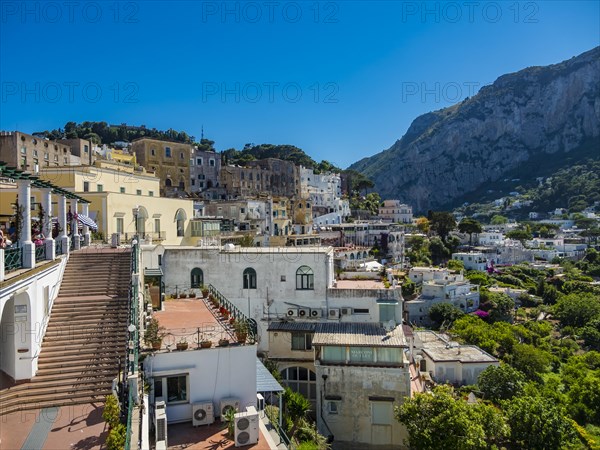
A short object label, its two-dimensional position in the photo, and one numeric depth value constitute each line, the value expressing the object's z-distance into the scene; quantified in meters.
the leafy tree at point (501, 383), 27.69
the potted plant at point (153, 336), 11.51
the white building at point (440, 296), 52.72
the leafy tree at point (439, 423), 16.50
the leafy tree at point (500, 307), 54.00
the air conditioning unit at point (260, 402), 12.45
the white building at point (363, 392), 18.50
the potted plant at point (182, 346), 11.48
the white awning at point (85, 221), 18.48
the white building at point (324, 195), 77.81
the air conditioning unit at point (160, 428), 9.45
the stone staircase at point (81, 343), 9.80
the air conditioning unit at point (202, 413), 11.24
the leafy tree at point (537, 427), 21.06
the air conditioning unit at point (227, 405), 11.53
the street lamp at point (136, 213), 25.58
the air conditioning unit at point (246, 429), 10.20
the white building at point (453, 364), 31.45
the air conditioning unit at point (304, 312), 22.47
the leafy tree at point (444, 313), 49.28
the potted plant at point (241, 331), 12.13
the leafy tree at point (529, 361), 36.31
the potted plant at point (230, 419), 10.73
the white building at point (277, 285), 22.33
